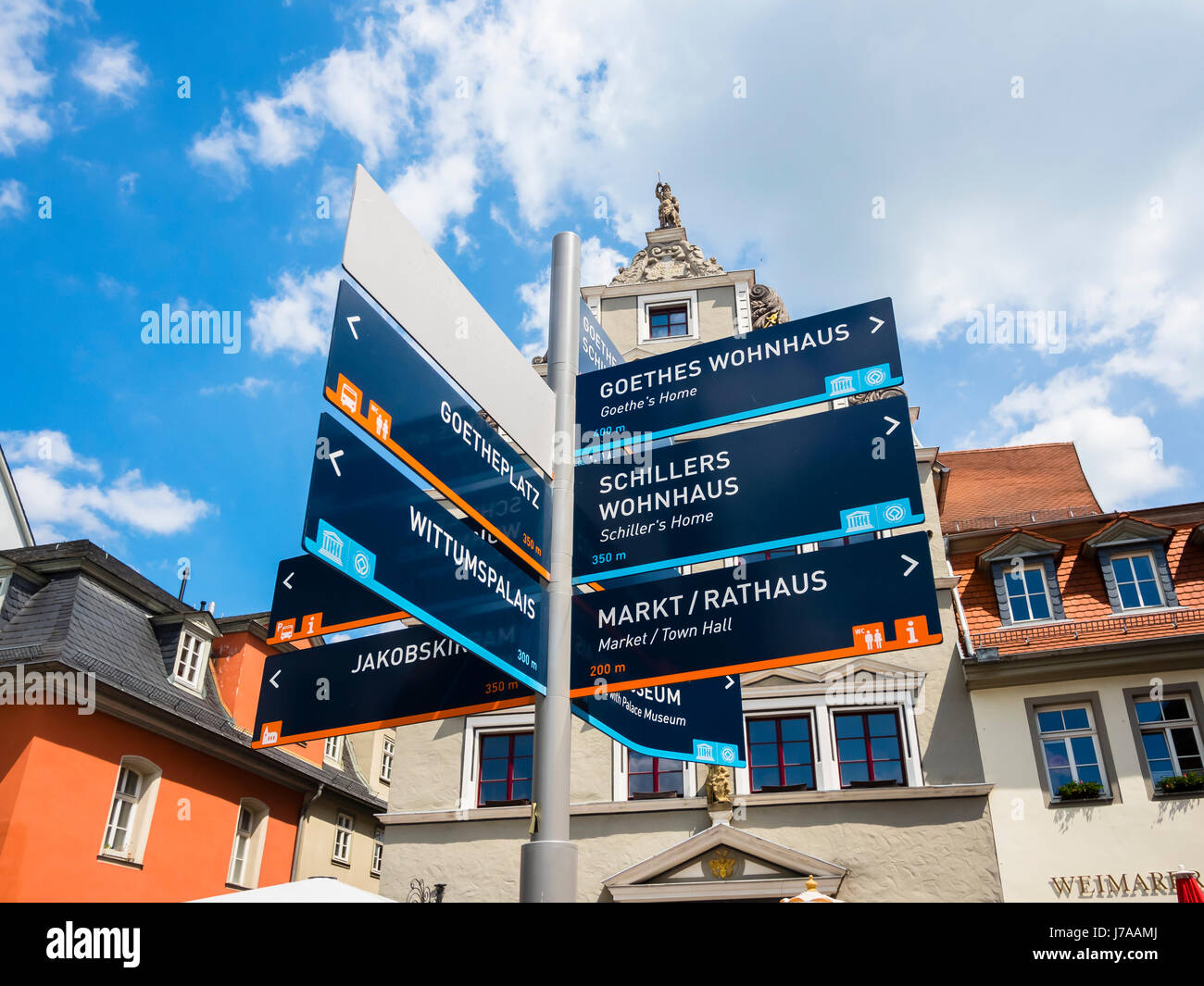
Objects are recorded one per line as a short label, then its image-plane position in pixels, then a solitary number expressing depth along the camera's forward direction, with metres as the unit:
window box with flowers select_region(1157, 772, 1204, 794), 12.58
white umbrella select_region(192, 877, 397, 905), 6.61
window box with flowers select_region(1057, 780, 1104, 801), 12.83
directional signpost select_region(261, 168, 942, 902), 3.48
